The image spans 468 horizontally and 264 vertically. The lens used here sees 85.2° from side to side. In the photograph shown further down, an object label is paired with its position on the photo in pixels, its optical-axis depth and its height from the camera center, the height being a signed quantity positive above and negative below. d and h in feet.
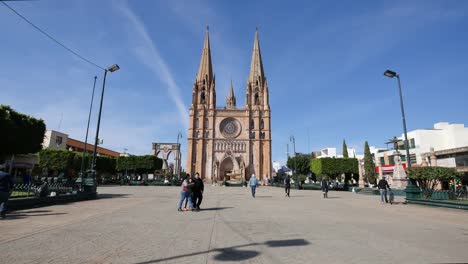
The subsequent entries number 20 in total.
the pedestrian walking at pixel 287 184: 60.29 -1.27
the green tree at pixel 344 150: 200.15 +23.15
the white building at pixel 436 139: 142.99 +23.61
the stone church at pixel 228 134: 191.42 +34.15
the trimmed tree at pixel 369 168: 157.90 +7.29
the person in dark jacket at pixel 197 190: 32.60 -1.63
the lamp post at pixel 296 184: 108.87 -2.26
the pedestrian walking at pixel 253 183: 55.97 -1.09
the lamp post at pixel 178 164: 212.78 +10.67
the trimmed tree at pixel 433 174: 48.14 +1.36
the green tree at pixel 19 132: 55.55 +9.77
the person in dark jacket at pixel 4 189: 24.80 -1.46
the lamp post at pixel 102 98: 49.88 +15.16
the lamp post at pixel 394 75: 47.27 +19.23
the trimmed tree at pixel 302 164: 231.09 +13.17
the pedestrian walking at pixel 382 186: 46.06 -1.07
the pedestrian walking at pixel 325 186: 58.03 -1.57
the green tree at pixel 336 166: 128.57 +6.65
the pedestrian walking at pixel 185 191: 31.58 -1.76
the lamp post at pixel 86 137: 49.86 +12.12
